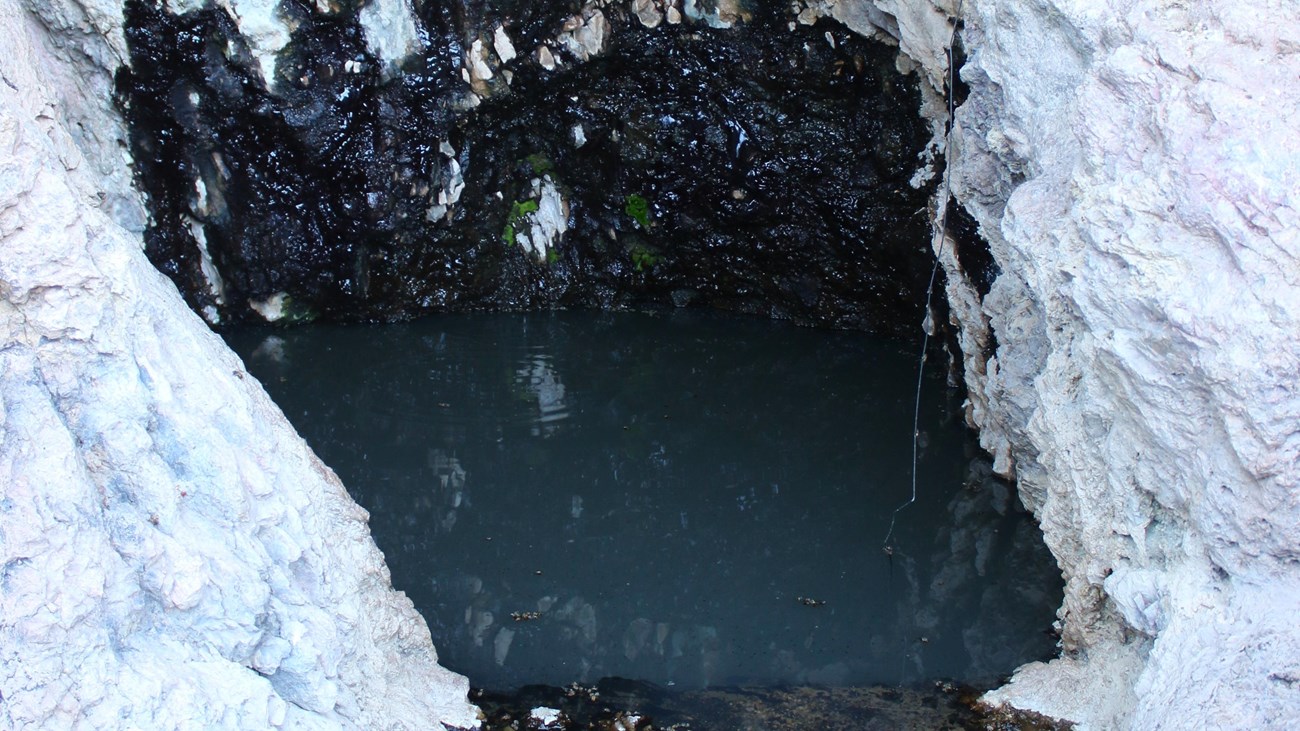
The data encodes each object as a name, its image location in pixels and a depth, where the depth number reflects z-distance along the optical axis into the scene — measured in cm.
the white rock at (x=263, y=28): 673
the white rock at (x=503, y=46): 733
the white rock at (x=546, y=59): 743
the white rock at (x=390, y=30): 708
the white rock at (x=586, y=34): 729
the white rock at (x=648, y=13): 725
